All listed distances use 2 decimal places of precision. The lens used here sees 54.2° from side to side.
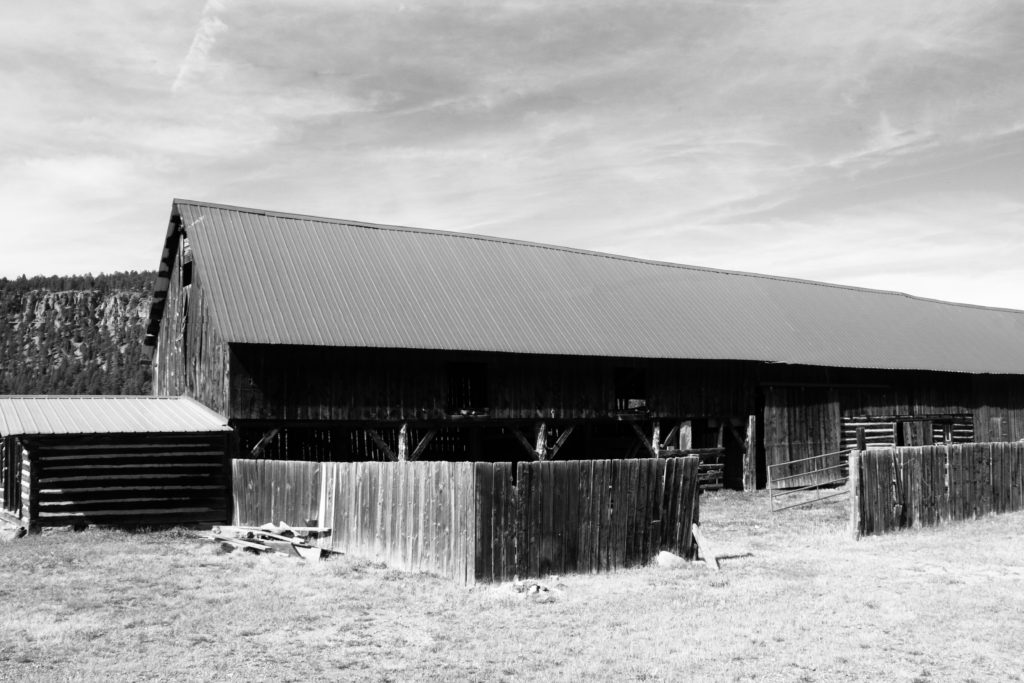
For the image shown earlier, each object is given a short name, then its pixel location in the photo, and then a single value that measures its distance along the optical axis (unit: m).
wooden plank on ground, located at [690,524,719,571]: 17.47
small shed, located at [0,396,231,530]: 22.70
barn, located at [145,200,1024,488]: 27.16
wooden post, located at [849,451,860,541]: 21.26
